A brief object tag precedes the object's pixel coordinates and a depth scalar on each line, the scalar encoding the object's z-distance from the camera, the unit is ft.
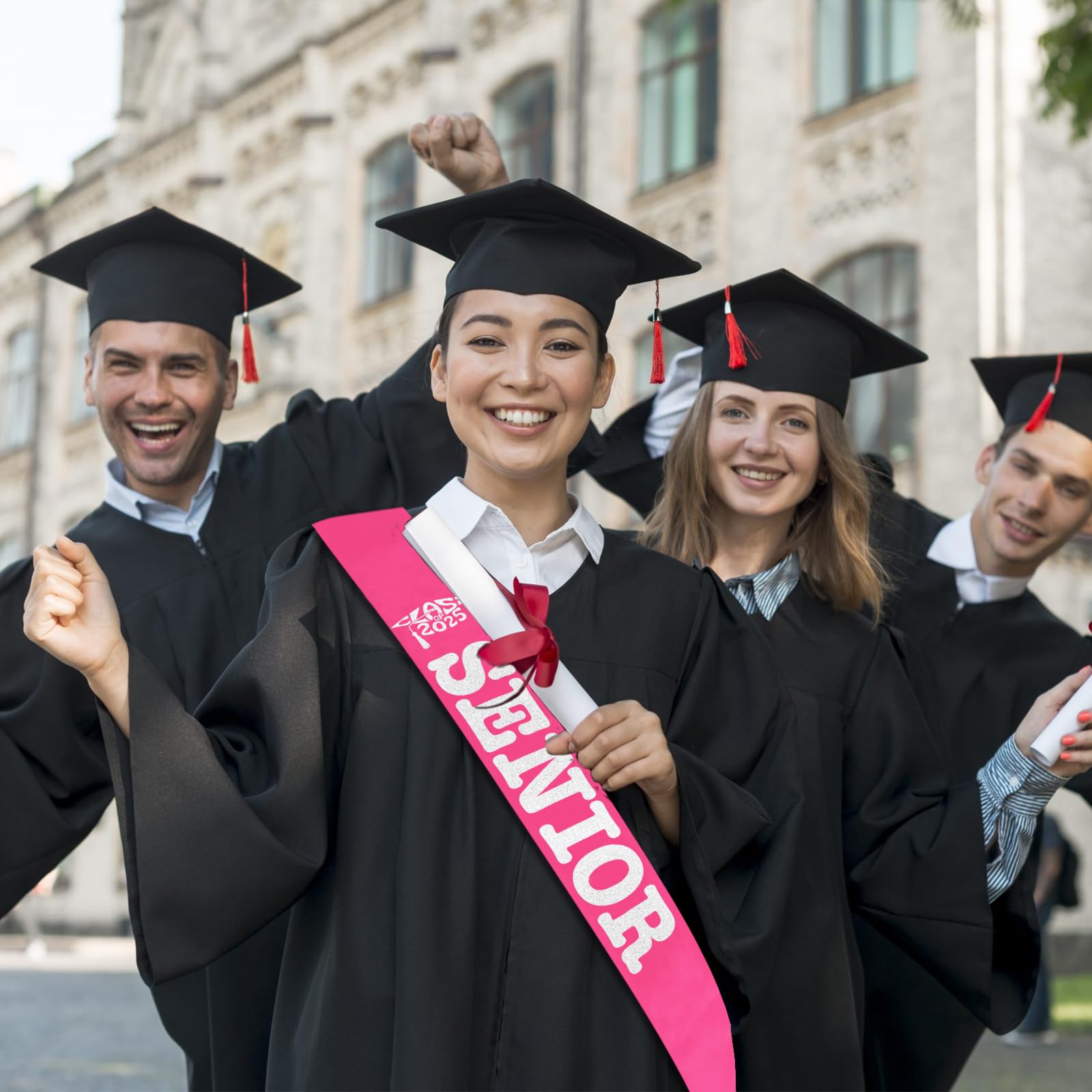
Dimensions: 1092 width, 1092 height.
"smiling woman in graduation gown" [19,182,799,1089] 9.05
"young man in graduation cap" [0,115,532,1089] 12.42
